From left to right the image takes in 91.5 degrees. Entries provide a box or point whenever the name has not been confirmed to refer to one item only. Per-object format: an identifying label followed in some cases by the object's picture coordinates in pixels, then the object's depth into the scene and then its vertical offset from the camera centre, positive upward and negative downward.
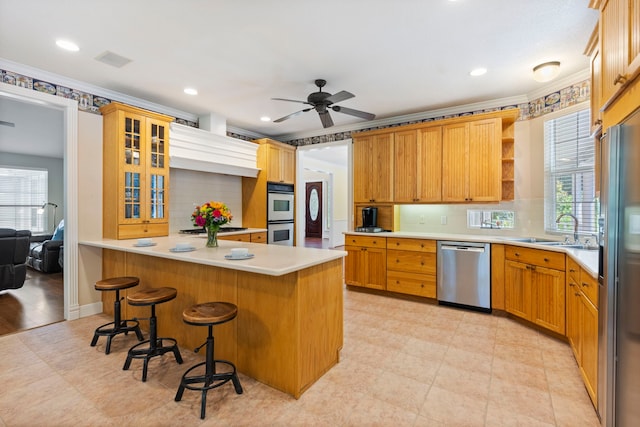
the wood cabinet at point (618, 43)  1.37 +0.84
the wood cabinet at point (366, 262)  4.35 -0.72
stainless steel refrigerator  1.30 -0.29
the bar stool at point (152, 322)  2.29 -0.87
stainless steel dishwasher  3.62 -0.74
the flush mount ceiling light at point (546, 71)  3.00 +1.39
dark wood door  10.55 +0.09
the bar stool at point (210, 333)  1.88 -0.79
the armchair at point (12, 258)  4.38 -0.67
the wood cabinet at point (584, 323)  1.88 -0.76
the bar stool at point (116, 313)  2.67 -0.93
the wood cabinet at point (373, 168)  4.58 +0.67
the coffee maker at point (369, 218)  4.77 -0.10
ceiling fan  3.29 +1.15
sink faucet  3.14 -0.17
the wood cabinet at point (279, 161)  5.30 +0.90
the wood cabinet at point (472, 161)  3.82 +0.65
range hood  4.18 +0.87
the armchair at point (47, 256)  5.57 -0.81
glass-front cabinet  3.50 +0.47
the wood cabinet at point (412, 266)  3.98 -0.72
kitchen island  2.05 -0.69
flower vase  2.89 -0.24
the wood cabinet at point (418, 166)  4.22 +0.65
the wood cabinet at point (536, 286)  2.87 -0.74
